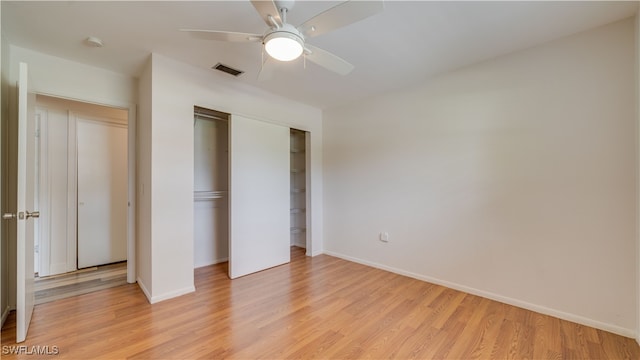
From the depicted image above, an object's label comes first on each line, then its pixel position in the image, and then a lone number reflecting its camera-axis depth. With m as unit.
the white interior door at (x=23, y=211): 1.85
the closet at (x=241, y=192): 3.23
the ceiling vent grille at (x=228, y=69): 2.77
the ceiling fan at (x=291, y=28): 1.38
